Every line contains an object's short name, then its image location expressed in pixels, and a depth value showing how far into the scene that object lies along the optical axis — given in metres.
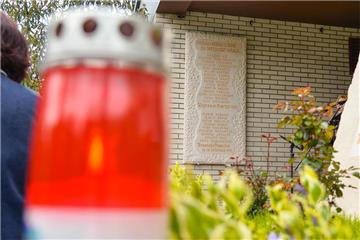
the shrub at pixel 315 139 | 2.64
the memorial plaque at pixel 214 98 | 7.50
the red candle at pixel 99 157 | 0.48
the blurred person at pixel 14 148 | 1.44
